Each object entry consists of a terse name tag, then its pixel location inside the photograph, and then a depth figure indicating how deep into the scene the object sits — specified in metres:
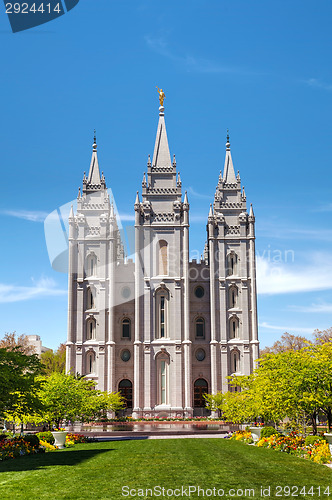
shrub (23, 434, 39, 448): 28.14
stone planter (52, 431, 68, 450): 31.77
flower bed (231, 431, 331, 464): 22.27
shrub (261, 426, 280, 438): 30.44
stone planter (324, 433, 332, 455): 22.67
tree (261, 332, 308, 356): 87.57
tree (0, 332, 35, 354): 87.62
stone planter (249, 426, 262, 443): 31.97
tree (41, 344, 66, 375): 94.74
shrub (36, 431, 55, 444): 31.36
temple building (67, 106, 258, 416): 66.31
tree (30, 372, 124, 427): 36.53
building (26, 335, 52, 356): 157.12
